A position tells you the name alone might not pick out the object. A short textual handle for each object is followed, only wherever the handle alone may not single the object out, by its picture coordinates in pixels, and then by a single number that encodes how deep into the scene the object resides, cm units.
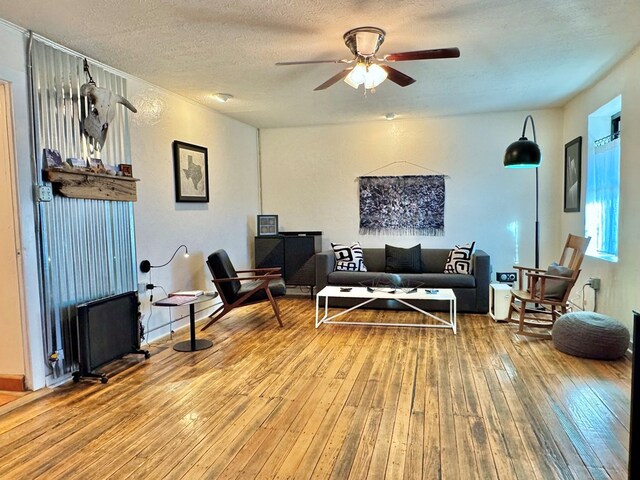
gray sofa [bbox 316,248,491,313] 505
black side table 385
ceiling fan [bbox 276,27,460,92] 282
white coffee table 427
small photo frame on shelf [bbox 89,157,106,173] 338
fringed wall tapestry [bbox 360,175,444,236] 603
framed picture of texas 457
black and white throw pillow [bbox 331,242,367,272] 574
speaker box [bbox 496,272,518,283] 566
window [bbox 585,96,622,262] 402
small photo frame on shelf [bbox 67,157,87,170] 321
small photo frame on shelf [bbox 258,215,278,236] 623
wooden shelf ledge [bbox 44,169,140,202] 307
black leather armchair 435
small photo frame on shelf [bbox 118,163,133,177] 370
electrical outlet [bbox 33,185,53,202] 296
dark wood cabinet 600
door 285
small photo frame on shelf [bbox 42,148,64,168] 303
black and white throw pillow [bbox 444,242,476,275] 538
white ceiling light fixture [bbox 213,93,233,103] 456
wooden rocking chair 396
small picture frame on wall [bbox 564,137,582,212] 488
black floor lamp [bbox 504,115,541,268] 441
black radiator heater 313
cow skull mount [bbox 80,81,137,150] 337
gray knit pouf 338
